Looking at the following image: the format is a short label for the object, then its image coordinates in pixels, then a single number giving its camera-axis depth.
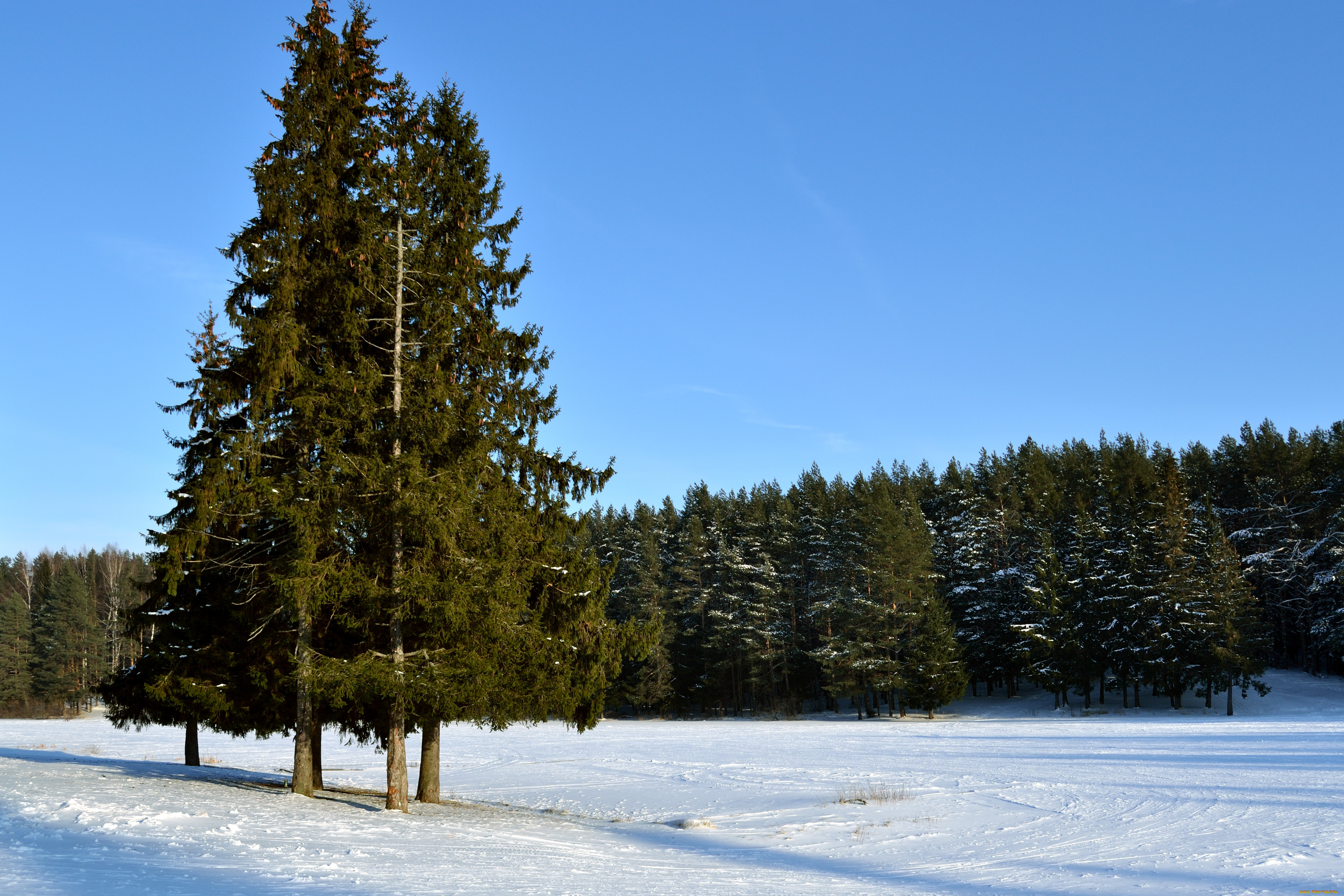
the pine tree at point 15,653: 77.56
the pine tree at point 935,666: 56.12
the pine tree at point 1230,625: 52.38
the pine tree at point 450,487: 14.55
